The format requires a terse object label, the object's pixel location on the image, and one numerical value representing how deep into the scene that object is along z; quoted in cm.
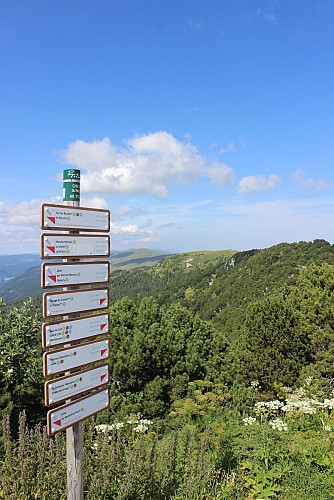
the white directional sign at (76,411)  272
